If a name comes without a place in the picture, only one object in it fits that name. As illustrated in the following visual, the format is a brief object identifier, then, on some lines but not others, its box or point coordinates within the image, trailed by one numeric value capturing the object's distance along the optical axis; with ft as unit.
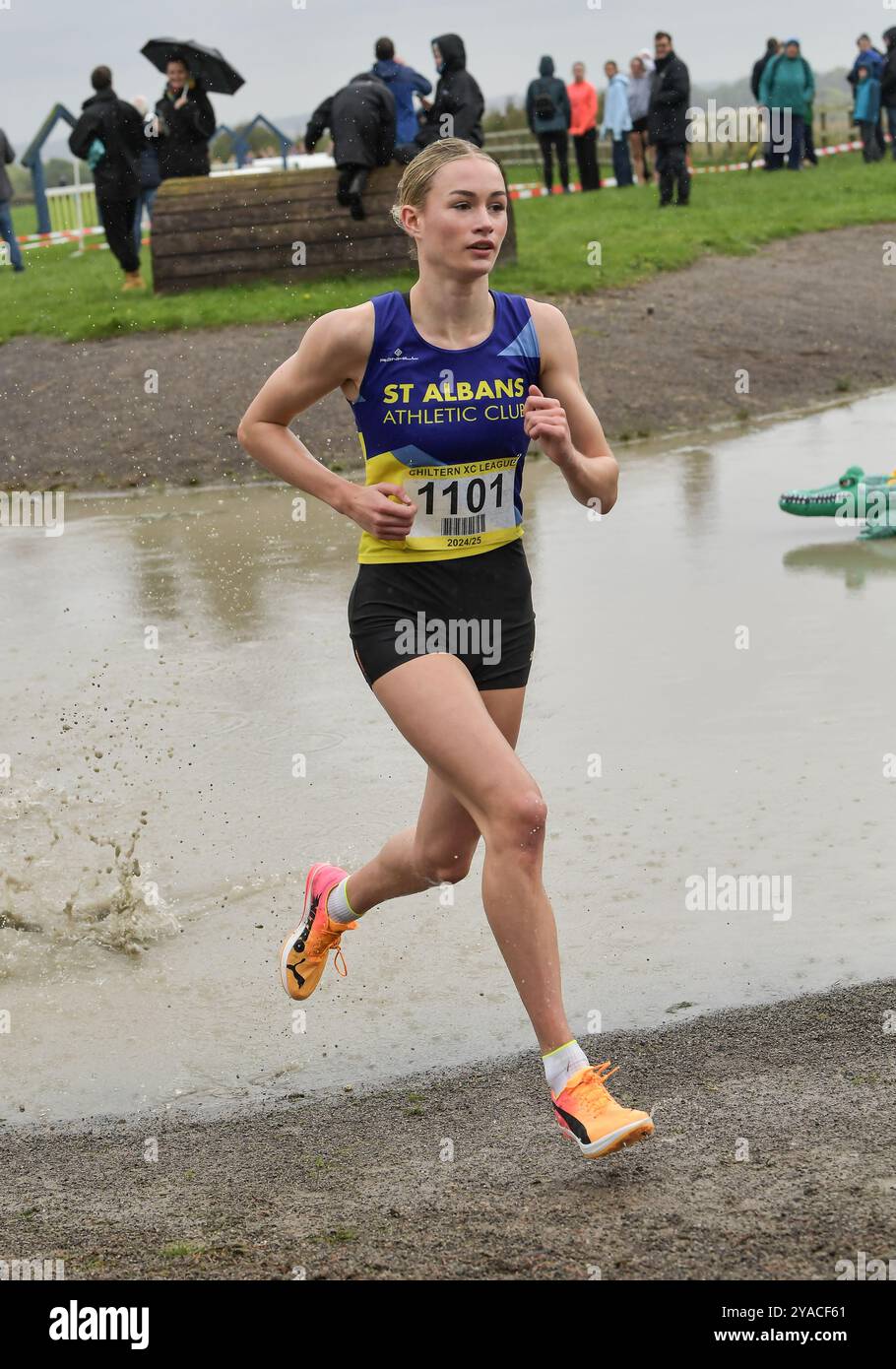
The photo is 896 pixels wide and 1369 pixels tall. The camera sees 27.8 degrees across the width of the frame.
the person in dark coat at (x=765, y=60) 98.73
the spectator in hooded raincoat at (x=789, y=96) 93.97
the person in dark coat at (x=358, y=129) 55.62
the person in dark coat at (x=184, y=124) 60.49
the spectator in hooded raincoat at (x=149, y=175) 76.18
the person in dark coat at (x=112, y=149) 59.36
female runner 13.65
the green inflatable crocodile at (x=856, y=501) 32.58
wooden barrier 57.52
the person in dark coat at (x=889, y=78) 95.35
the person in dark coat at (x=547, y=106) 89.81
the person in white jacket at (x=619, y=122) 92.89
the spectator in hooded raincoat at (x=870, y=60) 100.73
